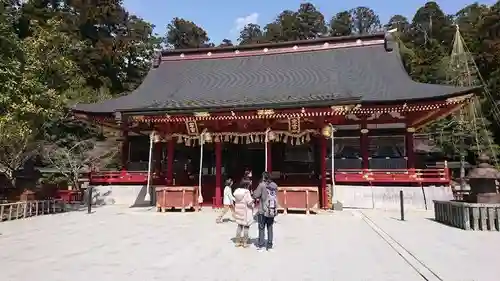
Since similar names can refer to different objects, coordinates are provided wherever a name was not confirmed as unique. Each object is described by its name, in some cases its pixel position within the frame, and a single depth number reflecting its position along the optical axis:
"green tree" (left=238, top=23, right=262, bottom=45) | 75.47
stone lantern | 10.04
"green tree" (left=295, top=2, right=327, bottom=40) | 69.62
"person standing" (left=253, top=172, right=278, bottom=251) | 7.28
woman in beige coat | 7.54
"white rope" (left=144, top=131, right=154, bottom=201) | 14.31
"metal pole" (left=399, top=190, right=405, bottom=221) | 12.03
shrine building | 14.32
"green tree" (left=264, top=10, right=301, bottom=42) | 64.38
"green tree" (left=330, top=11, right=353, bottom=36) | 71.06
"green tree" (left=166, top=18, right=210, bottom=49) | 67.50
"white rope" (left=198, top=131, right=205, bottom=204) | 14.21
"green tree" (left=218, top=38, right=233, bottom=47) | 72.86
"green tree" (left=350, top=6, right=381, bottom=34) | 80.69
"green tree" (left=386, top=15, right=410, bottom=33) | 69.47
